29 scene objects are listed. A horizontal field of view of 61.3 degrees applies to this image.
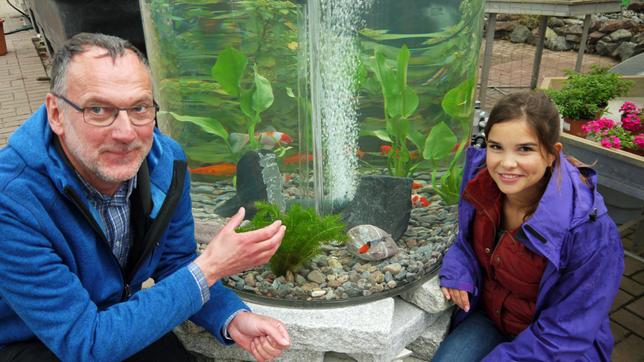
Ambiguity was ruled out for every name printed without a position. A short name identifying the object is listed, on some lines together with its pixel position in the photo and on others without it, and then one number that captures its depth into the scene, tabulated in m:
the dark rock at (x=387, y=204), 2.13
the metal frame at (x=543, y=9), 4.02
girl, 1.57
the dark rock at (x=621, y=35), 7.70
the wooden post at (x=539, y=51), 4.75
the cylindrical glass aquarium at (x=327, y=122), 1.93
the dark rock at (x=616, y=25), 7.81
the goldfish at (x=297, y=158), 2.19
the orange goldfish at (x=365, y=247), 1.96
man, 1.24
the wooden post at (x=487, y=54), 4.45
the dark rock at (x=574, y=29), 8.15
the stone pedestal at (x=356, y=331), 1.76
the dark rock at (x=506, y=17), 9.19
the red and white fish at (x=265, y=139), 2.15
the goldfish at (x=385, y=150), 2.19
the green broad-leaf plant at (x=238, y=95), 2.00
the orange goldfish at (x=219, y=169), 2.26
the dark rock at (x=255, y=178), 2.19
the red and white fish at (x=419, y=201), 2.29
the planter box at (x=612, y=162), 1.95
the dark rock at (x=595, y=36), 7.99
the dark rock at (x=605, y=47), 7.73
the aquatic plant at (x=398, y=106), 2.04
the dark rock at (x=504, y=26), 8.97
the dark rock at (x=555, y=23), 8.46
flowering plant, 2.01
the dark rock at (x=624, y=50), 7.39
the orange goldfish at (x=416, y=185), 2.22
